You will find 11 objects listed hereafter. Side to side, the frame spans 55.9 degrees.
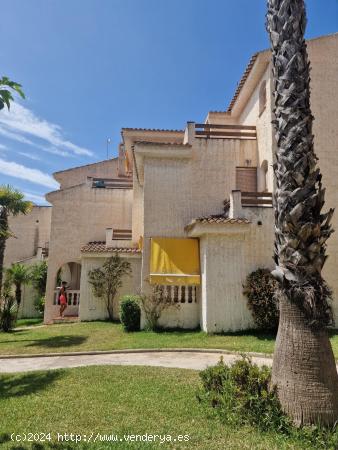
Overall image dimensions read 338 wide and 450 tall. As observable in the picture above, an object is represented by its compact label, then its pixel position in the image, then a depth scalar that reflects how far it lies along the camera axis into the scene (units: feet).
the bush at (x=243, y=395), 20.58
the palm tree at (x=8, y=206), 69.05
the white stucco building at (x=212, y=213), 55.26
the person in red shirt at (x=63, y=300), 79.10
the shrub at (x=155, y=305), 59.62
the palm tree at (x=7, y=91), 12.67
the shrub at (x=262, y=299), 51.52
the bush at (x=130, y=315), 59.97
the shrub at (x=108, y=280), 73.46
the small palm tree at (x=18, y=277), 97.35
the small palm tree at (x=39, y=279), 100.27
